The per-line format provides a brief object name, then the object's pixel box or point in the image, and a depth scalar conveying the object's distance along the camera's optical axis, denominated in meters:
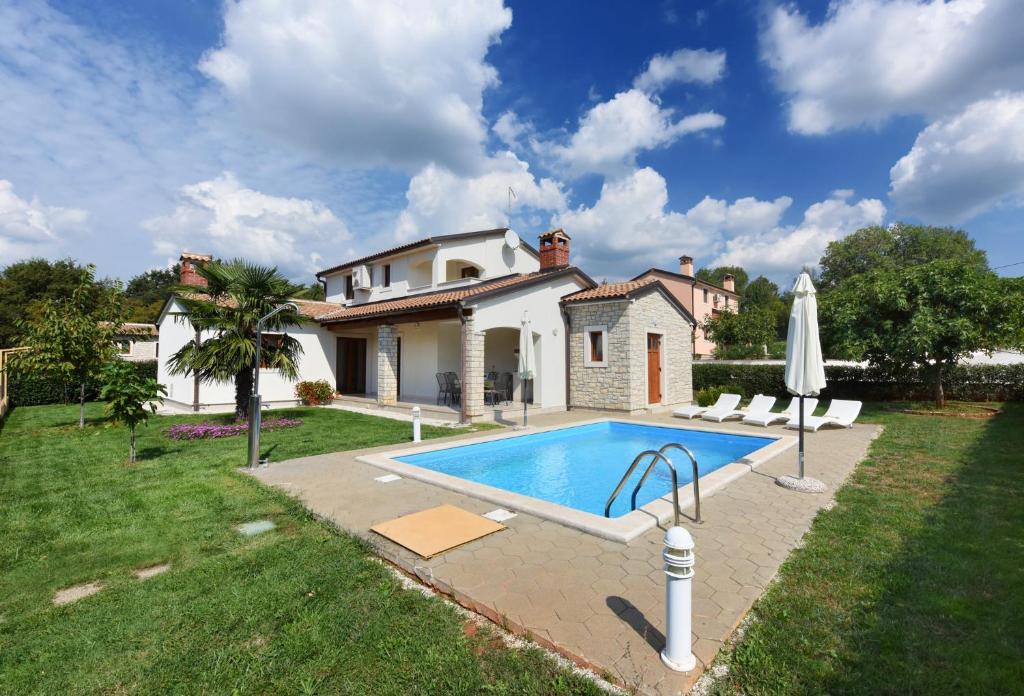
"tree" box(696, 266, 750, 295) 68.06
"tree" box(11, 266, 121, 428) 11.42
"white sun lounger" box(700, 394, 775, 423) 13.15
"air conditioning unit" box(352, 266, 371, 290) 20.88
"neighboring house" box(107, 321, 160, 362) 23.91
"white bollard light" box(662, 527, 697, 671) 2.61
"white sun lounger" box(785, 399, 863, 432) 11.59
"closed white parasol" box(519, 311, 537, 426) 12.76
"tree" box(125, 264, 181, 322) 46.99
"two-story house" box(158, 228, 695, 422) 14.81
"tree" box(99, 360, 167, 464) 7.64
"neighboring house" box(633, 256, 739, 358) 33.66
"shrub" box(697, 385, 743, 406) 17.22
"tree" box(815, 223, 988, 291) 45.84
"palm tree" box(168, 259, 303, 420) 11.18
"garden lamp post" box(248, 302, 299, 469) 7.47
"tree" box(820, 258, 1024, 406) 13.45
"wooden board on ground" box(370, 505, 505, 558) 4.34
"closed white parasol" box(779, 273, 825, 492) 6.73
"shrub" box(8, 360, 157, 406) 18.73
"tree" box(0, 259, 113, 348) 30.75
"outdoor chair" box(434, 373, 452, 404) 16.50
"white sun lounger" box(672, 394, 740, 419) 14.16
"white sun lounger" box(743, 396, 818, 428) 12.34
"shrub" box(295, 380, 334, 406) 17.81
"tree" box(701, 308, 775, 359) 28.19
